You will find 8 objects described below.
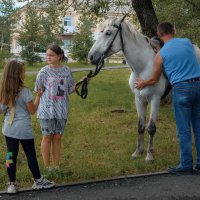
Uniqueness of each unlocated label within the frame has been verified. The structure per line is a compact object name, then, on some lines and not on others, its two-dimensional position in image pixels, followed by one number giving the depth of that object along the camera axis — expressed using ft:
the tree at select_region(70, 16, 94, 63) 121.80
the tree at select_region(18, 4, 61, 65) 119.85
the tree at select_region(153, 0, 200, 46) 47.04
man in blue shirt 19.52
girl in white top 18.84
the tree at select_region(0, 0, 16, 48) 164.45
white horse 21.68
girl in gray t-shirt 16.48
